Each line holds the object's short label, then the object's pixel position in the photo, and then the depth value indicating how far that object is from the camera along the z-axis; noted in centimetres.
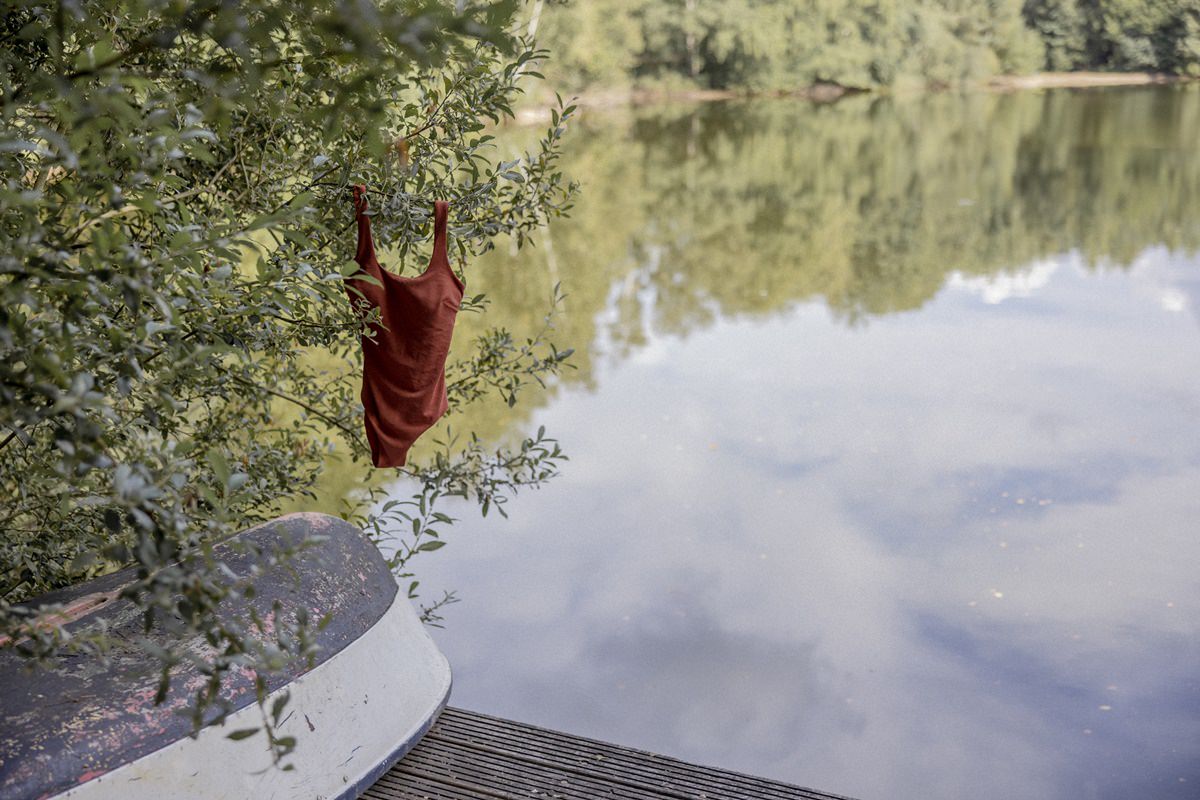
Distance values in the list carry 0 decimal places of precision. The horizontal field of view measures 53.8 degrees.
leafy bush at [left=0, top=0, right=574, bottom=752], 180
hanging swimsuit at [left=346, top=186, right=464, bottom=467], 372
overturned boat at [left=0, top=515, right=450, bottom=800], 311
